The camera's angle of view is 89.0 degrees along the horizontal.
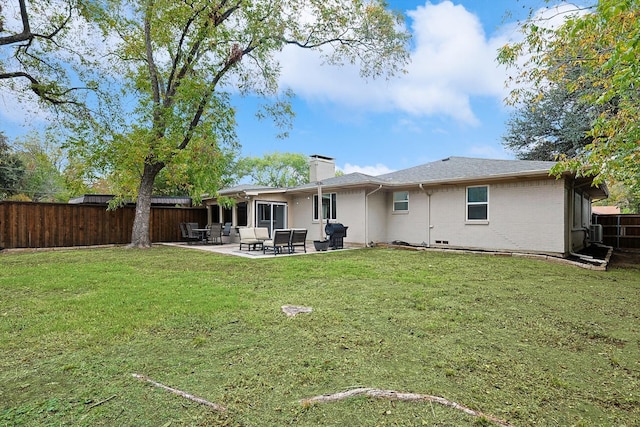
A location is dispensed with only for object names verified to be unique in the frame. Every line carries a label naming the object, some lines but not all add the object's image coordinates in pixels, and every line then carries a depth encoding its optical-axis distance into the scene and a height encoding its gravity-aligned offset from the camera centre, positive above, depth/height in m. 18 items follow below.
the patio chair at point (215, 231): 15.34 -0.66
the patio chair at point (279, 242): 11.00 -0.85
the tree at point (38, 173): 24.62 +3.87
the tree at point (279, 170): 43.12 +6.36
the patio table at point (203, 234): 15.55 -0.87
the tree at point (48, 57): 10.77 +5.57
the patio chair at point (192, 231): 15.53 -0.68
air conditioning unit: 15.38 -0.80
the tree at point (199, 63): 12.34 +6.68
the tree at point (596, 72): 3.42 +2.60
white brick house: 10.38 +0.41
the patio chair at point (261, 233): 12.98 -0.66
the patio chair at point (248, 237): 12.41 -0.78
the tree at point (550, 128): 16.39 +4.87
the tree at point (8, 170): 21.21 +3.31
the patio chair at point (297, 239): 11.62 -0.80
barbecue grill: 12.73 -0.67
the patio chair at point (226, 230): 16.19 -0.68
